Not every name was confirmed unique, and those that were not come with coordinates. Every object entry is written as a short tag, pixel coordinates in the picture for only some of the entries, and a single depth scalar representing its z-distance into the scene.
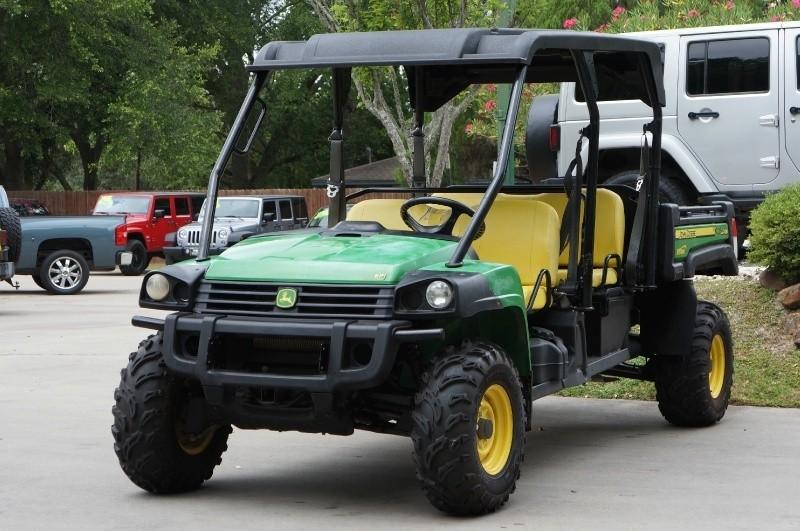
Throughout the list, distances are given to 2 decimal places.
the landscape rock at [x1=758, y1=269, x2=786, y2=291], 12.52
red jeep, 31.70
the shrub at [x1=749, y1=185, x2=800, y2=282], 11.80
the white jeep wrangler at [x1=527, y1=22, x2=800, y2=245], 14.52
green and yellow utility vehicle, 6.55
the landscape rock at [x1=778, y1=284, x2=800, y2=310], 11.83
